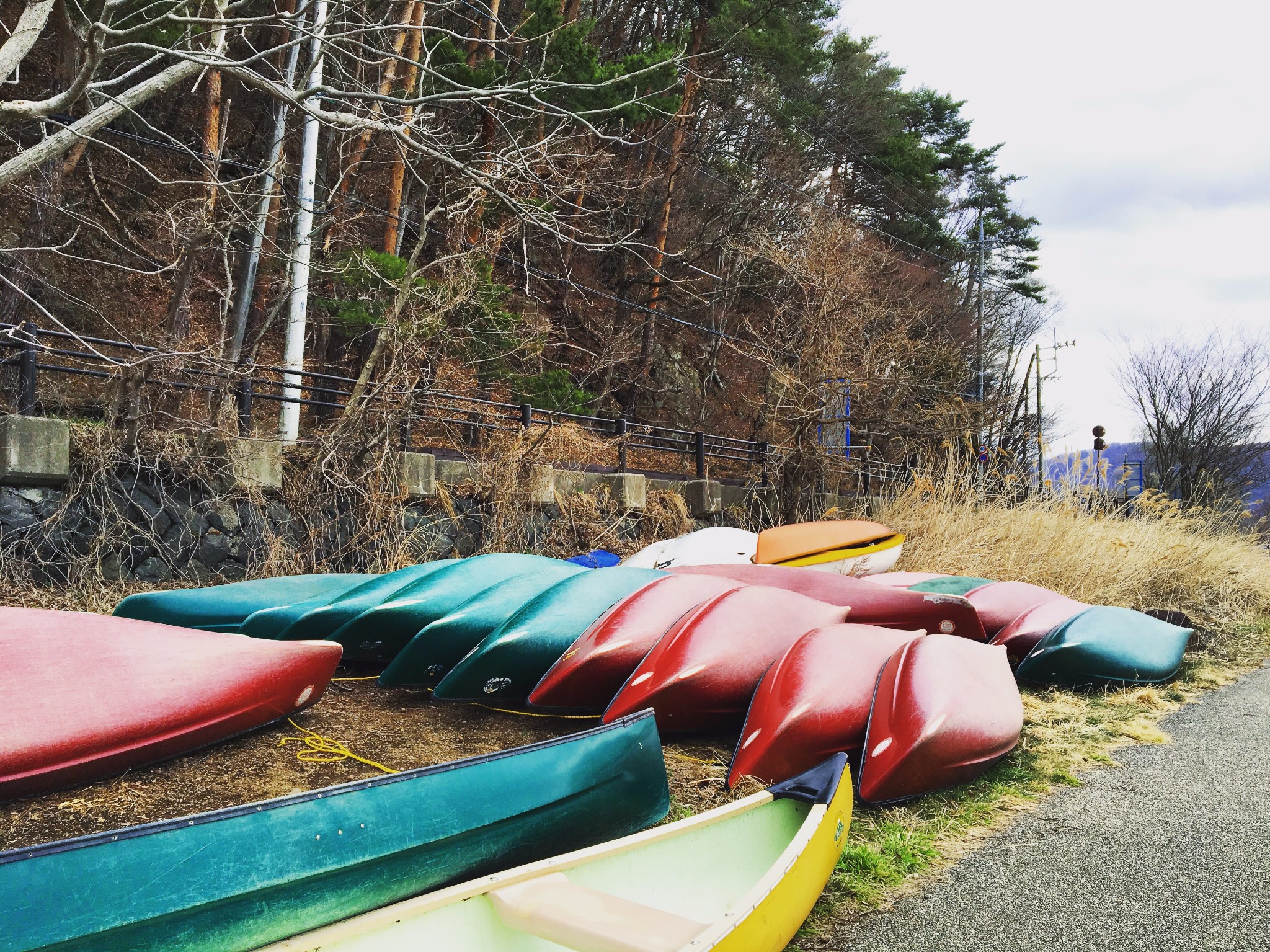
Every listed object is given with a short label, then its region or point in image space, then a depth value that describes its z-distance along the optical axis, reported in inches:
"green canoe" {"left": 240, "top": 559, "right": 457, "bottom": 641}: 148.0
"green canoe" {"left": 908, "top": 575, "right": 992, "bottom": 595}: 192.2
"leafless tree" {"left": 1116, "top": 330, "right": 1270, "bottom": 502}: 717.9
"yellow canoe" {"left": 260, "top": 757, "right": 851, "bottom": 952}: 53.4
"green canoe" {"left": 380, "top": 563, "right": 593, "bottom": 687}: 133.8
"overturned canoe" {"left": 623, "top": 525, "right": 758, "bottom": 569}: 238.5
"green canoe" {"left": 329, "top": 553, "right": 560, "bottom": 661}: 142.5
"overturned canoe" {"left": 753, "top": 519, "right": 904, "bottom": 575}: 239.6
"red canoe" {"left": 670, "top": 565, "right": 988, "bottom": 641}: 154.4
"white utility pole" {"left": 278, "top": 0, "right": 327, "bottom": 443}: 302.5
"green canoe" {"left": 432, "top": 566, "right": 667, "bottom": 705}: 125.0
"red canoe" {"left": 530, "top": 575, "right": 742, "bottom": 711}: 120.4
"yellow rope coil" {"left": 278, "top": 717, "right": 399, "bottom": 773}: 105.8
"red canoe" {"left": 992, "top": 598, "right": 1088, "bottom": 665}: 172.2
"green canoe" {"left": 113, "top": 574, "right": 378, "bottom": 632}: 151.3
